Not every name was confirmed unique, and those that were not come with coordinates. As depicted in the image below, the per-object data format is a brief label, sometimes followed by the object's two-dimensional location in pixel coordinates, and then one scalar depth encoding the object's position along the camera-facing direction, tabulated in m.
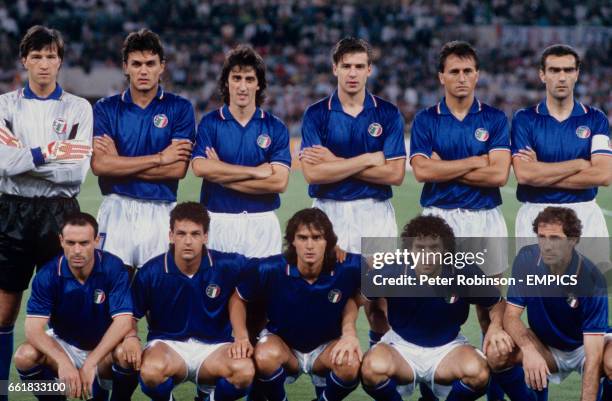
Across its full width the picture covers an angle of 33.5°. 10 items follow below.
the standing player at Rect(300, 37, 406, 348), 6.79
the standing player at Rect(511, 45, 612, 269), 6.77
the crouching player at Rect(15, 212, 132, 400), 5.96
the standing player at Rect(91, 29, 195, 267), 6.72
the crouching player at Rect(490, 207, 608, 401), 5.93
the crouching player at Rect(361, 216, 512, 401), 5.99
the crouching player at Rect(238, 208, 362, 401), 6.17
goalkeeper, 6.41
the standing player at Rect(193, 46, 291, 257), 6.74
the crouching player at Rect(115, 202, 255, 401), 5.98
